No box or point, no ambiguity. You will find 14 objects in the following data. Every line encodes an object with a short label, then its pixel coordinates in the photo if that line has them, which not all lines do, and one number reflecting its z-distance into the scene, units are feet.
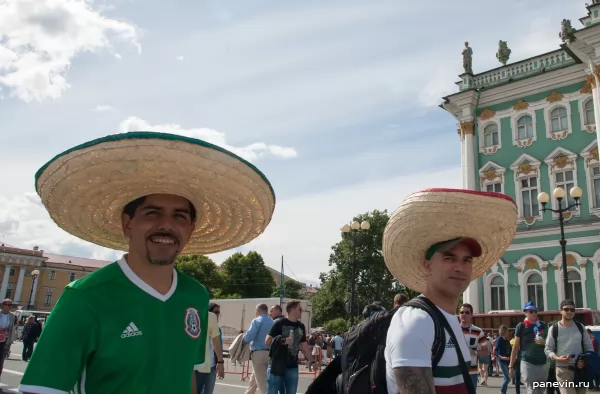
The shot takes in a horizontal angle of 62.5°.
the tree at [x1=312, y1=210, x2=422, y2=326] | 168.66
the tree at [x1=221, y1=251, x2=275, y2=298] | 228.84
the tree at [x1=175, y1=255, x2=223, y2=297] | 216.33
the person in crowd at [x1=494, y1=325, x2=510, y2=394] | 38.34
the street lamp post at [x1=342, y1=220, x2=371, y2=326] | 61.72
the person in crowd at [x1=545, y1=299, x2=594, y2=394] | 22.86
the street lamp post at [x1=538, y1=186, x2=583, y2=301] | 54.15
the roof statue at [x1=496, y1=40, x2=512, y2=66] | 100.17
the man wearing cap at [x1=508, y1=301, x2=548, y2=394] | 26.63
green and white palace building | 76.69
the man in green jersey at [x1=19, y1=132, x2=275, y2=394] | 6.33
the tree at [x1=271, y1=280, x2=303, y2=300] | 275.18
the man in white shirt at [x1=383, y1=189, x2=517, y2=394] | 7.42
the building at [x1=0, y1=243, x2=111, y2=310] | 275.26
